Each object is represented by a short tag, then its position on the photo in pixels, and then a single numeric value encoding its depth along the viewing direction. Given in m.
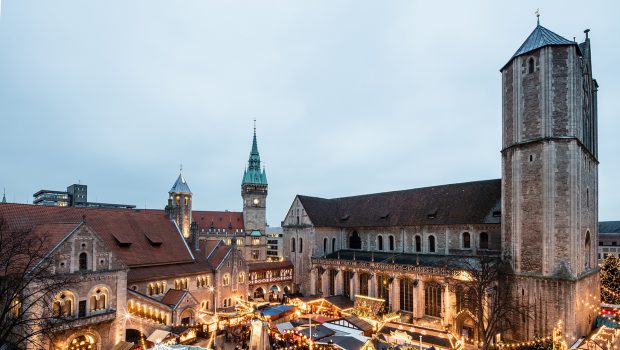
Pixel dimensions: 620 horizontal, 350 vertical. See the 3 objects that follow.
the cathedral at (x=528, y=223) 30.34
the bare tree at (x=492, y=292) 30.05
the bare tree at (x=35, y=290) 22.60
